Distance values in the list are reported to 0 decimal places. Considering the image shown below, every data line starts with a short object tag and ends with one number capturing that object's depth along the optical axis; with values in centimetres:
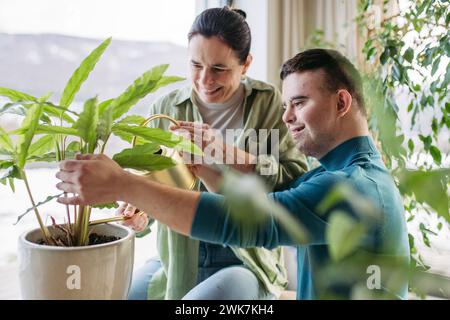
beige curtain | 160
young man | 61
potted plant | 61
